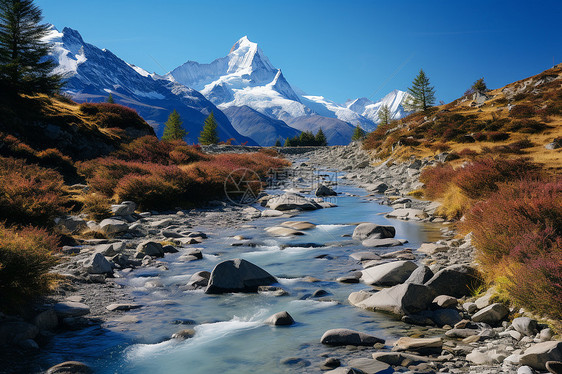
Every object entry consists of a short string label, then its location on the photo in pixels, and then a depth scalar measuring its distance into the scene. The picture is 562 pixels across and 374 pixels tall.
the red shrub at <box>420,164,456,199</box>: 14.52
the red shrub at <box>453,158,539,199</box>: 11.33
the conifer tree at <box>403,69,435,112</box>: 63.81
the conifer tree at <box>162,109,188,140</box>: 66.69
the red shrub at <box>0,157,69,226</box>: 8.27
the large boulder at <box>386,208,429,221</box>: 12.55
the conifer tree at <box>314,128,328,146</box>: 98.44
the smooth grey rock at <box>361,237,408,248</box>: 9.23
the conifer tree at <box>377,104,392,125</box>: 81.29
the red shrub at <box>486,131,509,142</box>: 25.45
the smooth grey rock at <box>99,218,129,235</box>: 9.93
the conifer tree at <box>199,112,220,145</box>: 69.44
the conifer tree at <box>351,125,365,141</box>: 95.04
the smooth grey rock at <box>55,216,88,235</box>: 9.12
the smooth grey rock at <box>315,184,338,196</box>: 20.12
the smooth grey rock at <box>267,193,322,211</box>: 15.70
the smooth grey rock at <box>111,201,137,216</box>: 11.91
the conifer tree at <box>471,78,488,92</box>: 59.72
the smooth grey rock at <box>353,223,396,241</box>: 9.99
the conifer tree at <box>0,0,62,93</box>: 21.97
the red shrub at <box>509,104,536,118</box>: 29.97
